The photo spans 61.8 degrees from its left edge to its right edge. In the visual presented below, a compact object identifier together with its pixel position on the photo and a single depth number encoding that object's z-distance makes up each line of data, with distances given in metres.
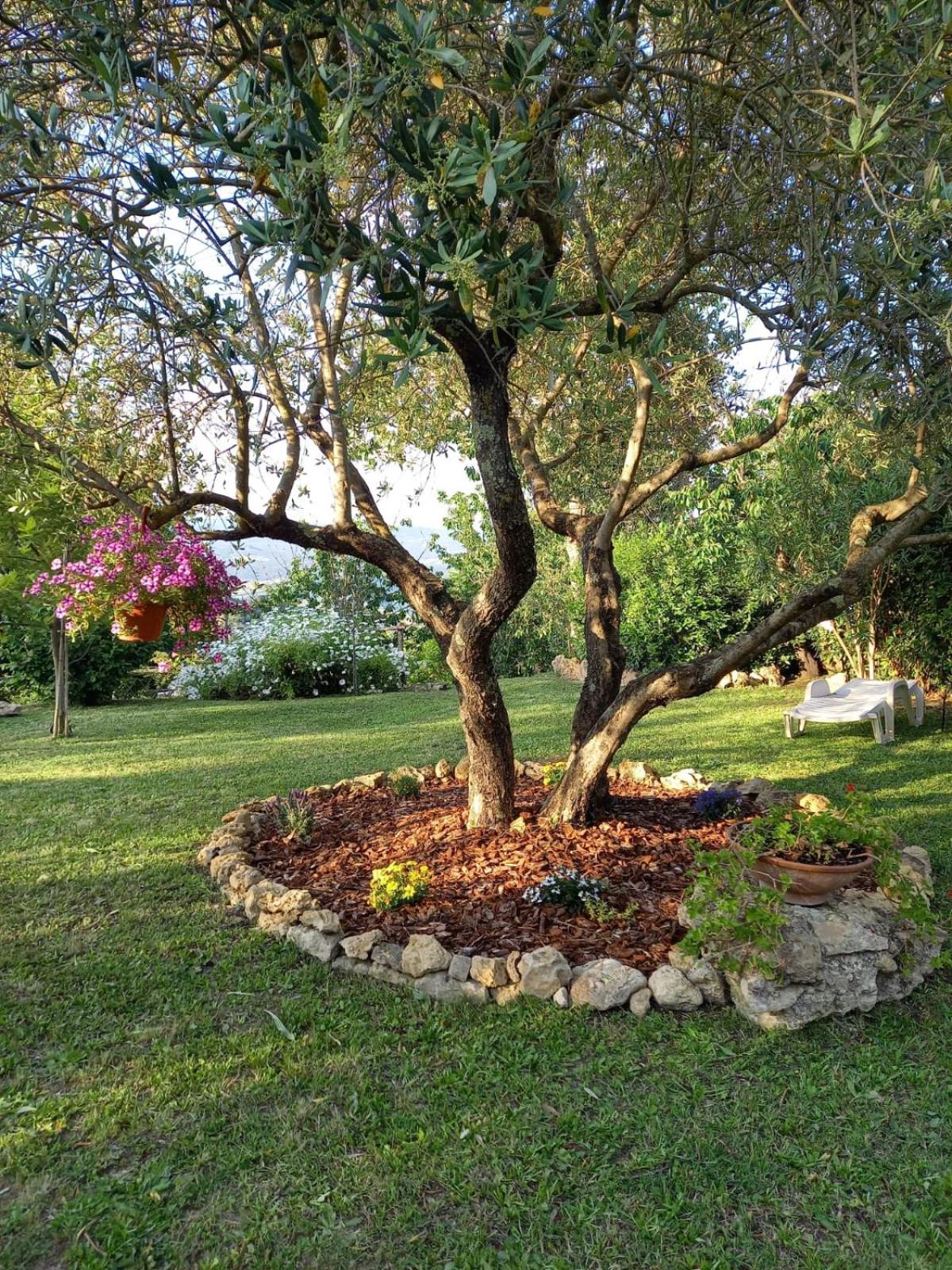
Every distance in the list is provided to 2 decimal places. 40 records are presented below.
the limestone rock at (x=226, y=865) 4.60
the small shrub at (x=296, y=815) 5.07
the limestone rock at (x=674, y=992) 3.15
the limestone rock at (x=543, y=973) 3.24
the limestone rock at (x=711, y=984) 3.18
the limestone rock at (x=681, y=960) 3.24
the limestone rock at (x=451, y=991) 3.27
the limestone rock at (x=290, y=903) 3.91
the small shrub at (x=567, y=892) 3.79
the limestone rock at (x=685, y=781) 5.88
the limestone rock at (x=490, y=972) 3.31
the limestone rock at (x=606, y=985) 3.16
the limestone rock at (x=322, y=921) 3.71
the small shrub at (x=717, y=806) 4.98
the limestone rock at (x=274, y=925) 3.87
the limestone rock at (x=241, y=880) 4.32
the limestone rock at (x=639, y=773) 6.17
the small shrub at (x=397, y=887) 3.86
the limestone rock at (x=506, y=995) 3.26
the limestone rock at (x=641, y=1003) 3.12
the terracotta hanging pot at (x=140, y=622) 5.77
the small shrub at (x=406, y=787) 5.75
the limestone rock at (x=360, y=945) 3.54
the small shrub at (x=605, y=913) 3.70
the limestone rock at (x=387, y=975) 3.42
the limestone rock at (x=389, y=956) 3.48
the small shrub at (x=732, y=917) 2.99
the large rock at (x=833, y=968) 3.02
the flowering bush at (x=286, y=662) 13.73
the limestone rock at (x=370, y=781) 6.27
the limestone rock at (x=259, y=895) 4.09
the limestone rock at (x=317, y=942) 3.64
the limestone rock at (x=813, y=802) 4.85
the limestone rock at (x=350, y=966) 3.52
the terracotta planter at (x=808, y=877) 3.47
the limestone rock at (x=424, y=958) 3.38
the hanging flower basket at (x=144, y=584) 5.23
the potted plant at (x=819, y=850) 3.48
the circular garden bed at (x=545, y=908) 3.16
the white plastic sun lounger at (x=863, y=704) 7.62
